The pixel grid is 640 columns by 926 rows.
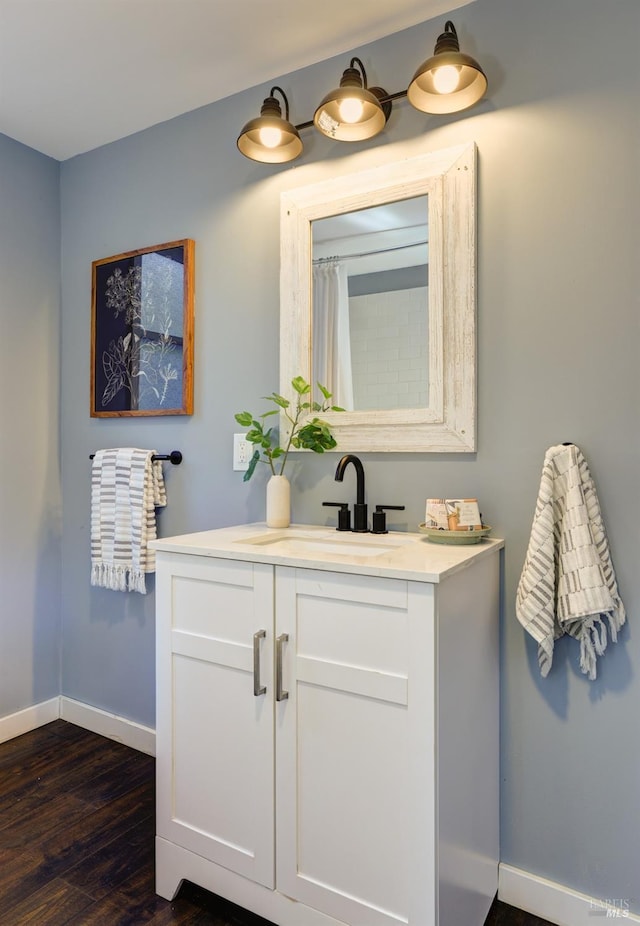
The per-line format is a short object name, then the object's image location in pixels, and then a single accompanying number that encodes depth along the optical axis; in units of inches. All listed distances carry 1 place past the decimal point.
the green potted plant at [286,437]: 69.5
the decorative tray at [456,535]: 56.7
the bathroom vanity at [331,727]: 45.9
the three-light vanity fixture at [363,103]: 57.8
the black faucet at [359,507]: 66.3
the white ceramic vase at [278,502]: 71.3
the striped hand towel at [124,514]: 84.7
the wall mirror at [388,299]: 62.6
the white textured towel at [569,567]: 53.1
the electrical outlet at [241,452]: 78.7
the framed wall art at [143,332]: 84.6
